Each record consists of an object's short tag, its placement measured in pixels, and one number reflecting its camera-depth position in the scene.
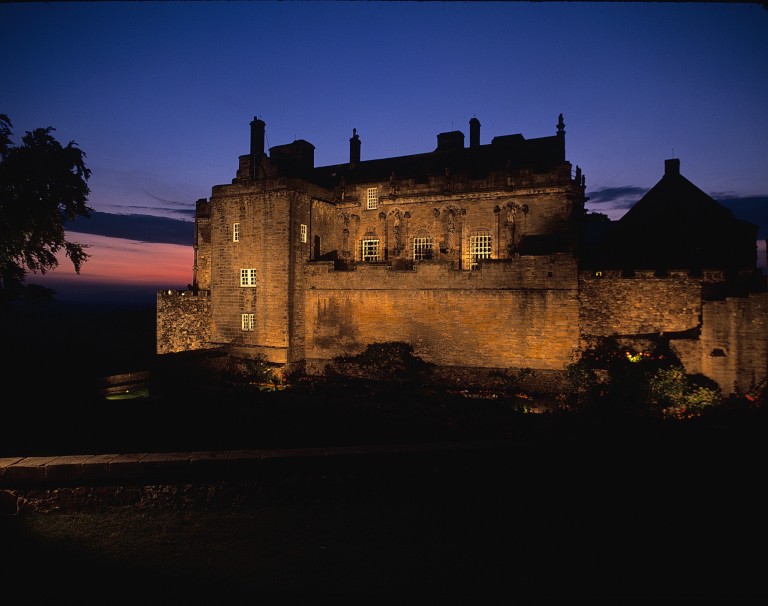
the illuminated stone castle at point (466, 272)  19.59
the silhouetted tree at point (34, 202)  14.55
